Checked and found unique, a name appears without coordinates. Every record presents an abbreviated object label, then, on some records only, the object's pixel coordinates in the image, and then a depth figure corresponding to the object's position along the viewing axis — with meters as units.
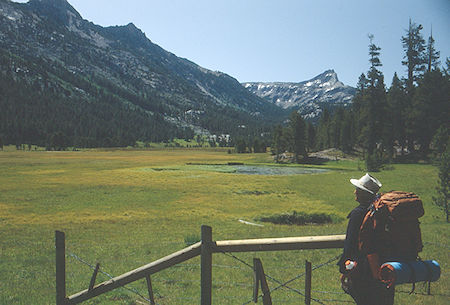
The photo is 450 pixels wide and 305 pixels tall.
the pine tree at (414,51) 99.44
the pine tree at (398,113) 90.69
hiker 4.88
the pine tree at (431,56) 100.11
